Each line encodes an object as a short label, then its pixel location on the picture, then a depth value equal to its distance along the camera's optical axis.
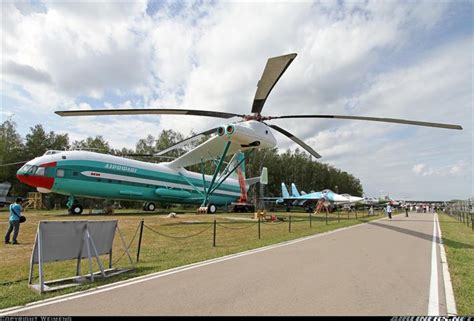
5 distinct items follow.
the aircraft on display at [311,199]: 49.47
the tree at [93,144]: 61.06
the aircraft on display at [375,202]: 70.64
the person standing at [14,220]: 12.08
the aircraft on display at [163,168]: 16.19
